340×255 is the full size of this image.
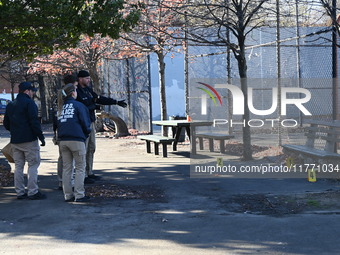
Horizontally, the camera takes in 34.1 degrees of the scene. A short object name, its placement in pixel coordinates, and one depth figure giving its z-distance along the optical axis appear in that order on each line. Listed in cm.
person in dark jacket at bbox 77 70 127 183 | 1002
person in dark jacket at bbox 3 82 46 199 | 874
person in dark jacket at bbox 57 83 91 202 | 845
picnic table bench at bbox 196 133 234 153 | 1401
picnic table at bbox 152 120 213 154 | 1475
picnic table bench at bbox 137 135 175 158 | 1443
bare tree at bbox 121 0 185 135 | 1689
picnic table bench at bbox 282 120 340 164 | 1033
